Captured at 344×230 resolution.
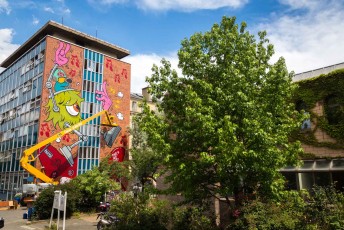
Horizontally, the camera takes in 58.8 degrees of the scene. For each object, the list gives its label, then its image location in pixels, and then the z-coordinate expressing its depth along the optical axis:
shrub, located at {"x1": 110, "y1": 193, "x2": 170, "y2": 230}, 14.29
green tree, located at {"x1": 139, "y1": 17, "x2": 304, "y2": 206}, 10.40
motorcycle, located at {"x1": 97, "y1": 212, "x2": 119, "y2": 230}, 15.70
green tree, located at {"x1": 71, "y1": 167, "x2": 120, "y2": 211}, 25.49
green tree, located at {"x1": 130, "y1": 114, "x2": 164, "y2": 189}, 36.81
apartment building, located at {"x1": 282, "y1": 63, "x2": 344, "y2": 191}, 17.91
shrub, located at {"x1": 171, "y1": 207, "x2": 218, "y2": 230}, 12.96
